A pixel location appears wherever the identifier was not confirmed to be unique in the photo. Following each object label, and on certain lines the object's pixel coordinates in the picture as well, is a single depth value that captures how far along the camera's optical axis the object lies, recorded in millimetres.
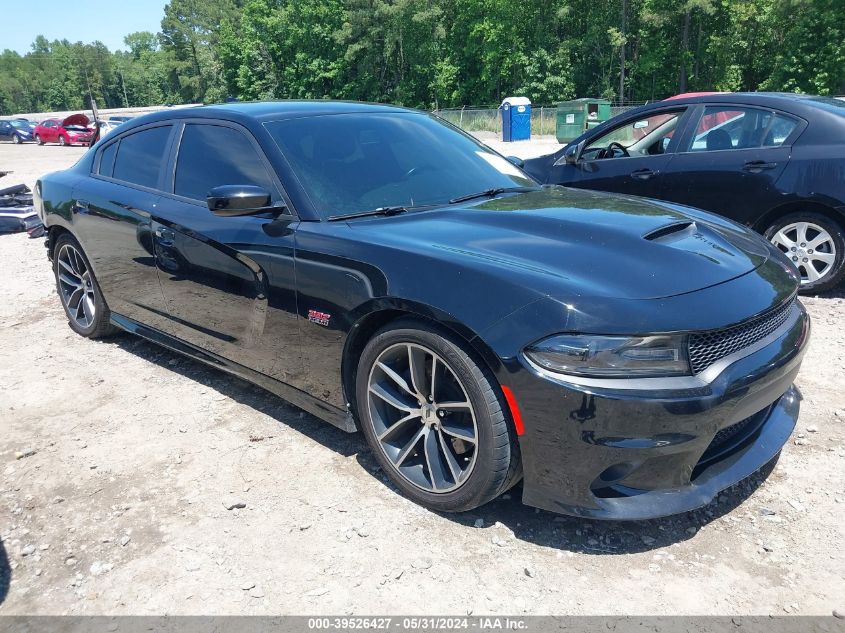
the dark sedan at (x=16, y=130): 43375
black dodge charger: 2279
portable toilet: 26703
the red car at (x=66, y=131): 36688
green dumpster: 25203
